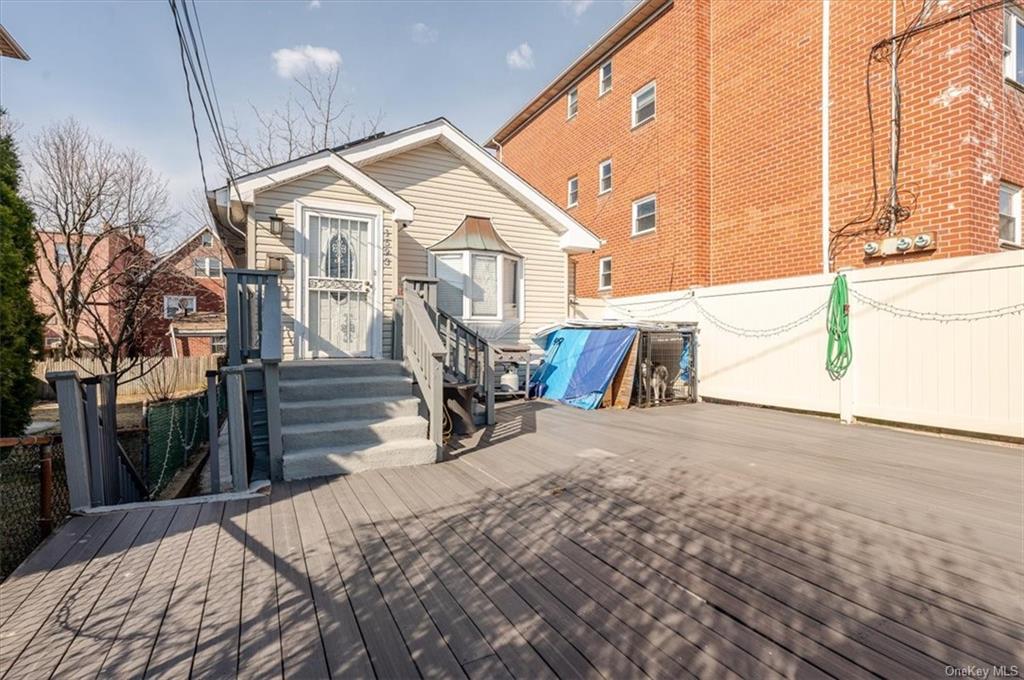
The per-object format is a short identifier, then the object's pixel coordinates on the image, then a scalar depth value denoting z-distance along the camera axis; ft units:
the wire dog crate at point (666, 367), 29.04
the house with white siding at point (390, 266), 16.66
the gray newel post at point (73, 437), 11.26
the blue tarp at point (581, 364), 27.84
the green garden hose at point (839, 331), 23.36
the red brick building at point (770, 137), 24.32
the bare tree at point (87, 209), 47.91
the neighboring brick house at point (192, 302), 65.87
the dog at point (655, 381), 29.09
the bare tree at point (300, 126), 61.82
